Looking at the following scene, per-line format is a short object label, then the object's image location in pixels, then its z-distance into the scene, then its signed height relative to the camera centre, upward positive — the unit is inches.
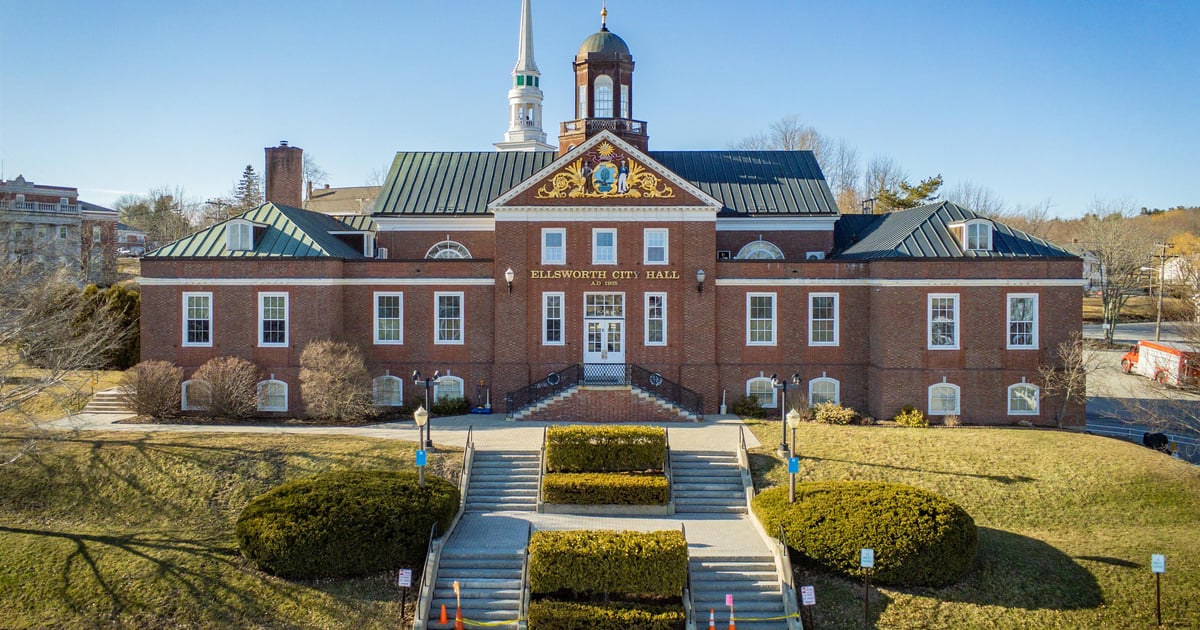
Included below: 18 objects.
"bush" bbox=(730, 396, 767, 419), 1186.3 -139.5
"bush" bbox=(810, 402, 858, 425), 1135.0 -140.2
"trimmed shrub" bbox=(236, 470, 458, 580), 683.4 -182.9
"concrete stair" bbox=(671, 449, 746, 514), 844.6 -180.7
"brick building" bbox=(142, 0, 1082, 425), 1168.2 +5.3
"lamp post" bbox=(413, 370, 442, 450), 917.9 -144.3
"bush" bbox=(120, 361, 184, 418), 1121.4 -109.3
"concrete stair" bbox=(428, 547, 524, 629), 653.9 -221.7
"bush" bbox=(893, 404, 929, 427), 1137.4 -145.1
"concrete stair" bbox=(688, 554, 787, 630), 655.8 -224.2
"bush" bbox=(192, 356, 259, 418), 1141.7 -108.3
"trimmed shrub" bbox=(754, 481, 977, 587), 679.7 -184.0
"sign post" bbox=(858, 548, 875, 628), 647.0 -208.4
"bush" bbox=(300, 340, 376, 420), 1125.1 -101.6
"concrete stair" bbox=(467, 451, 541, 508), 841.5 -180.2
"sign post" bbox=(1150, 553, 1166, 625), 644.7 -197.3
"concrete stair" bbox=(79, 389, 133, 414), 1188.9 -137.7
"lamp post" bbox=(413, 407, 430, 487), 829.2 -108.6
